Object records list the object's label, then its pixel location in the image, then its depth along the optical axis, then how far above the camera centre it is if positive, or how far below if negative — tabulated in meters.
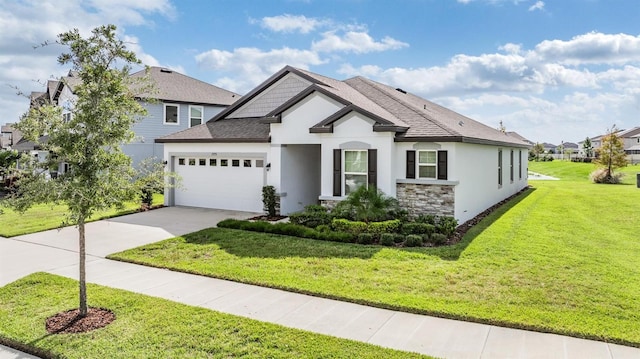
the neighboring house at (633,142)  66.74 +4.62
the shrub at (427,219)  12.28 -1.58
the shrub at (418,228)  11.41 -1.71
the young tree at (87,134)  5.90 +0.49
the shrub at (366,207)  12.30 -1.20
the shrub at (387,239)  10.95 -1.93
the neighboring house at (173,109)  24.42 +3.56
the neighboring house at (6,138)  44.00 +3.54
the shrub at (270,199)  15.46 -1.20
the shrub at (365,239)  11.23 -1.96
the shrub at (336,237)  11.50 -1.96
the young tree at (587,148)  82.22 +3.77
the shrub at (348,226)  11.82 -1.72
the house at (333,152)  13.34 +0.56
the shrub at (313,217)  13.14 -1.61
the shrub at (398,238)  11.13 -1.91
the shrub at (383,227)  11.67 -1.71
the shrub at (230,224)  13.33 -1.85
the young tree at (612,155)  31.93 +0.94
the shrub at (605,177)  31.97 -0.79
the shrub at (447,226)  11.62 -1.68
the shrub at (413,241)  10.81 -1.94
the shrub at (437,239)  11.02 -1.92
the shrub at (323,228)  12.26 -1.83
